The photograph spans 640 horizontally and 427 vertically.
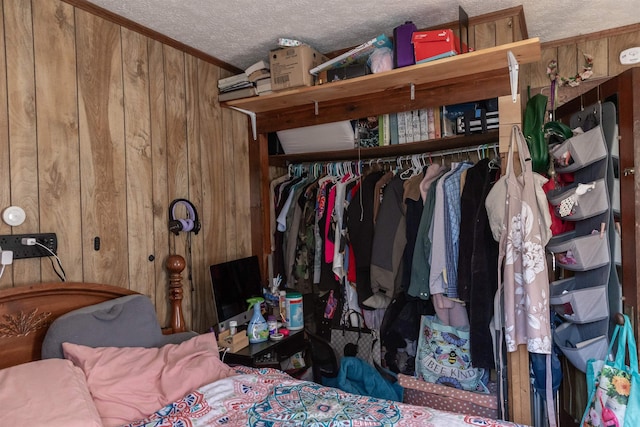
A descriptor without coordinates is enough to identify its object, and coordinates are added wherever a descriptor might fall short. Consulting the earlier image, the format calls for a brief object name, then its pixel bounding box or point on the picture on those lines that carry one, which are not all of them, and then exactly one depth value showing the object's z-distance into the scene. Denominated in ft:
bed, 4.54
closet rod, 8.61
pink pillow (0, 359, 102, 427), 4.23
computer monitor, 8.10
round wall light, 5.69
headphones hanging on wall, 8.05
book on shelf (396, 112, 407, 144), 8.78
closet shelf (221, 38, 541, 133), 7.00
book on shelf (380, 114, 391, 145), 9.00
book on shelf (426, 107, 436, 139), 8.49
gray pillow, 5.49
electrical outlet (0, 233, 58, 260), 5.71
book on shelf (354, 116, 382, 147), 9.22
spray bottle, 8.07
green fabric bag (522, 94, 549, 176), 8.09
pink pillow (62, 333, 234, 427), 5.05
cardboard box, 8.11
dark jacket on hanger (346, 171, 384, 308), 8.85
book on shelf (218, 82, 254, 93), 9.10
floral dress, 6.58
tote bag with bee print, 8.13
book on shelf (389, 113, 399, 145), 8.93
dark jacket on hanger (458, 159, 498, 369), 7.35
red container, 6.97
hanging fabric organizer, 6.91
